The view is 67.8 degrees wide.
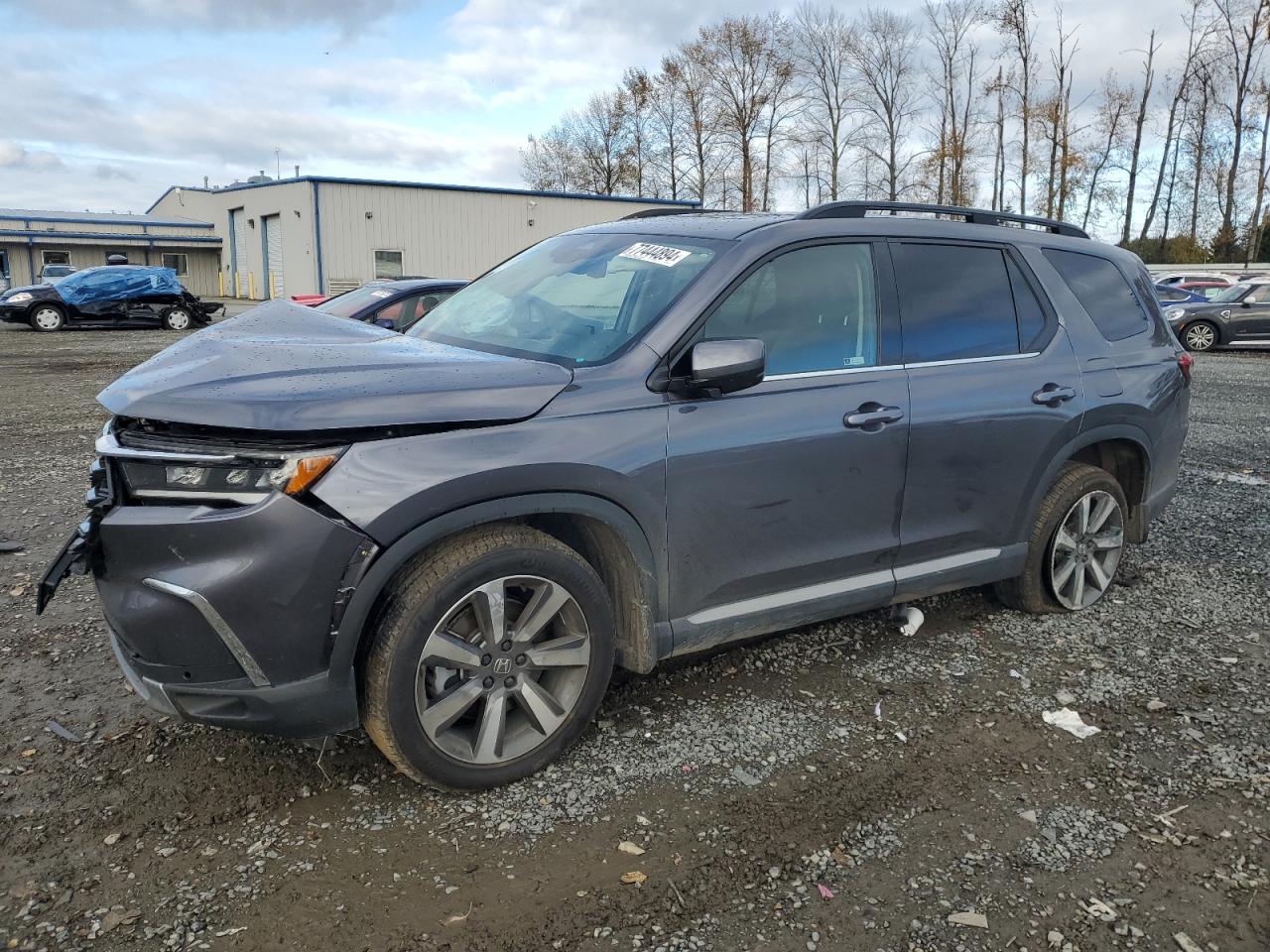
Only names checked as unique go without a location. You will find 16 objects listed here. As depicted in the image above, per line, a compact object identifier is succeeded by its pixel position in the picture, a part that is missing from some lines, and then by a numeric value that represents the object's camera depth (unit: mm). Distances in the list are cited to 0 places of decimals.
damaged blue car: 22672
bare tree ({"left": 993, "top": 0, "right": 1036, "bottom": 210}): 47906
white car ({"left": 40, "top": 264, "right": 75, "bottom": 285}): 36222
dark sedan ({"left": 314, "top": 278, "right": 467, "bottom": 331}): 10992
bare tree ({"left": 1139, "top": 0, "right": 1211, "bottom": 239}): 45750
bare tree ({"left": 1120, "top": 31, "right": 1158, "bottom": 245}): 47344
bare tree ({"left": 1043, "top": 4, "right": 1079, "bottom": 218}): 47906
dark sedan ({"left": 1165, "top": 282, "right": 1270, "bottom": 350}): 20594
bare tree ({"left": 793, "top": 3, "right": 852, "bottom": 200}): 53875
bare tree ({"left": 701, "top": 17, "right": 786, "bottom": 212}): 54312
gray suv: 2615
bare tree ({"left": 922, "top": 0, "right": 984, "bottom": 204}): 50594
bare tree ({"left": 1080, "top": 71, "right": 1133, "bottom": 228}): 48281
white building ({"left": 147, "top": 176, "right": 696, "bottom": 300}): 34750
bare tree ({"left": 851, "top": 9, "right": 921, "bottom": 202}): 52625
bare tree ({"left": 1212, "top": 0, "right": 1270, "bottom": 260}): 43406
